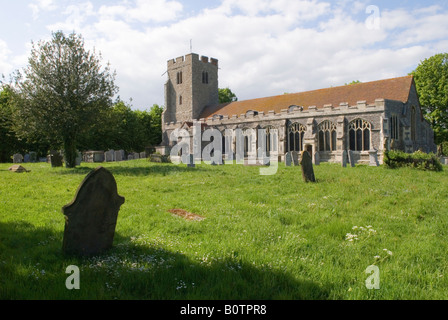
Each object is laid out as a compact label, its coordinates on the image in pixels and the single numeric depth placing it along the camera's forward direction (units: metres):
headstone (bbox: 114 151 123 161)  30.70
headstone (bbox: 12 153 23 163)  26.53
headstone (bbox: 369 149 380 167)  18.69
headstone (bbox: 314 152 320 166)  21.00
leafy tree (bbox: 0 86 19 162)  31.05
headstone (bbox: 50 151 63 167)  19.64
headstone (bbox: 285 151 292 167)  19.59
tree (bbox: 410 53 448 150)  31.42
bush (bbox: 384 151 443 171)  14.98
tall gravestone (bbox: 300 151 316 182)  11.14
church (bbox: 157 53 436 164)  24.06
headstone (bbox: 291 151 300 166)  20.53
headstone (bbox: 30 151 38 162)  30.16
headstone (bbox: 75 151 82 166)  21.86
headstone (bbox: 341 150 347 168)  18.31
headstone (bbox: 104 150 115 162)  30.06
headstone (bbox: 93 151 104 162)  29.28
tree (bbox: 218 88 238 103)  50.83
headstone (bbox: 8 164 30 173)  15.48
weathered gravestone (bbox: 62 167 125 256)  4.23
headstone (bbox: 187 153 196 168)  18.24
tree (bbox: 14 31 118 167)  16.84
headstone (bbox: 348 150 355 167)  18.03
